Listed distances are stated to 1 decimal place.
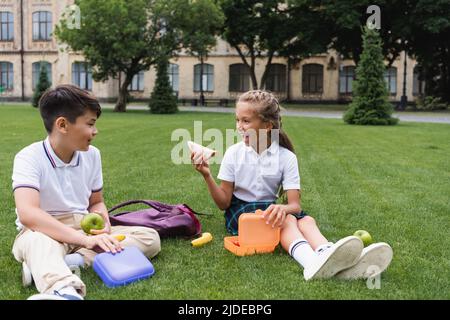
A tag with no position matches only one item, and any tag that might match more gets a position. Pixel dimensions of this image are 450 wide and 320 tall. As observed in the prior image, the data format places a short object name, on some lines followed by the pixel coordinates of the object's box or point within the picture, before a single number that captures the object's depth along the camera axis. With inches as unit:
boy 119.3
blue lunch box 122.9
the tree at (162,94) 1078.4
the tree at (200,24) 1072.8
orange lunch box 146.6
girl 144.7
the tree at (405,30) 1086.4
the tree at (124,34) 1003.9
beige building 1594.5
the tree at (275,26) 1213.7
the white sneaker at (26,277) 120.9
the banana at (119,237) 136.7
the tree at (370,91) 756.6
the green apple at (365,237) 151.3
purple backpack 162.6
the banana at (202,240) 158.4
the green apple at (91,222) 132.5
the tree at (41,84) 1238.9
